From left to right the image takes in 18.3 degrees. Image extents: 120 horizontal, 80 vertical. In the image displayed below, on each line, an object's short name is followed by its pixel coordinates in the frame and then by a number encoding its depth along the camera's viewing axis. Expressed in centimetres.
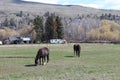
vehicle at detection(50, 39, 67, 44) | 13030
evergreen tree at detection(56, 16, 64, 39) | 14480
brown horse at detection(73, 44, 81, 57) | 4924
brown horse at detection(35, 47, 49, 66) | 3555
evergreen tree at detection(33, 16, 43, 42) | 14900
